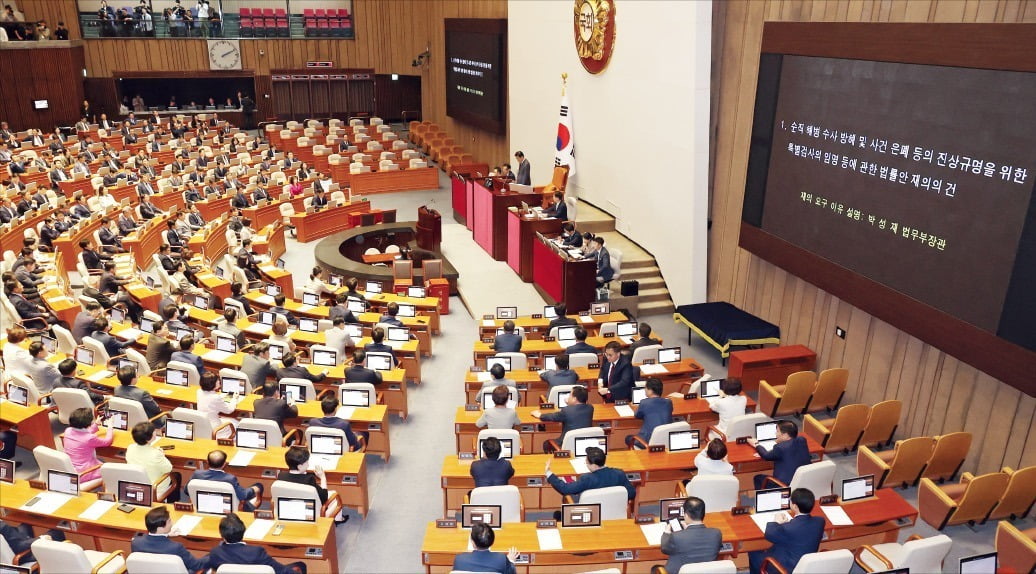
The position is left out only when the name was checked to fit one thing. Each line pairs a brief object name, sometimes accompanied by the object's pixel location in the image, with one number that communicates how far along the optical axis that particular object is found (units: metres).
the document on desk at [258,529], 6.59
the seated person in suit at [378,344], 10.45
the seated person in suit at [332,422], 8.04
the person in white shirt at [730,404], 8.77
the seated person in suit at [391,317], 11.86
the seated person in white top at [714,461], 7.20
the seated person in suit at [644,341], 10.80
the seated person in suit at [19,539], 6.57
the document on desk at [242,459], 7.85
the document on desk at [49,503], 6.94
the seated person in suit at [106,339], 10.45
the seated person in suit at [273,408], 8.62
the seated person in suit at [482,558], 5.91
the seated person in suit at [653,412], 8.58
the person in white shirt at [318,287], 13.30
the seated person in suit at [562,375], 9.58
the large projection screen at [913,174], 7.82
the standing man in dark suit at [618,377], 9.58
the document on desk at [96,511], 6.85
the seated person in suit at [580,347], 10.84
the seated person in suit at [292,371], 9.38
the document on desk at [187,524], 6.66
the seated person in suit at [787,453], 7.82
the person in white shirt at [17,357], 9.39
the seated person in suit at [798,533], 6.41
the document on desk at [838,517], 6.95
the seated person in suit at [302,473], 7.11
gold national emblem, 16.03
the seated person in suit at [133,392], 8.76
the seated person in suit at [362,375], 9.76
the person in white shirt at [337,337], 11.03
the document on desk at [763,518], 6.83
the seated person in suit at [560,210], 16.02
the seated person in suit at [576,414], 8.49
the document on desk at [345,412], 8.92
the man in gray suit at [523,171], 18.81
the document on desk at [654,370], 10.55
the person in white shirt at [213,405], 8.71
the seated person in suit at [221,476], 7.07
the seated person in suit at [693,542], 6.16
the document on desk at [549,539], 6.47
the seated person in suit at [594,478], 7.16
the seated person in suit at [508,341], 11.06
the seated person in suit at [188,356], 10.04
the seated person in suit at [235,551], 6.08
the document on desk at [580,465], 7.66
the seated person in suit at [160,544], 6.12
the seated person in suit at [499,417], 8.44
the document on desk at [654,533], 6.59
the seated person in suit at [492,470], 7.31
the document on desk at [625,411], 9.20
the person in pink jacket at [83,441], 7.75
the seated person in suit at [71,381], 8.99
